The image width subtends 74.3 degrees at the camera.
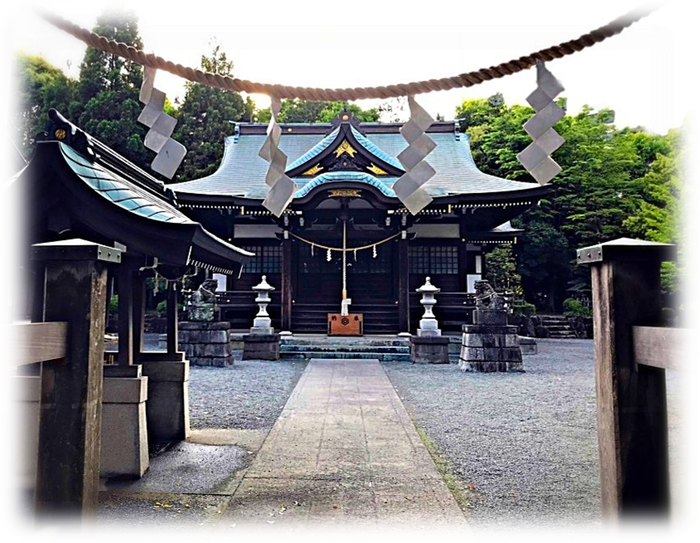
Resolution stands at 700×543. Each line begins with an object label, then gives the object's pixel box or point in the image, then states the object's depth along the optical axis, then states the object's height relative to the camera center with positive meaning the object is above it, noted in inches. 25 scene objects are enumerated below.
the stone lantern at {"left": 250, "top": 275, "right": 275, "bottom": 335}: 453.4 -10.4
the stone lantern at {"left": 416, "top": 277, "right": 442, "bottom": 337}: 445.4 -13.1
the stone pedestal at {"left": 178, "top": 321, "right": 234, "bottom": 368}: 394.3 -32.9
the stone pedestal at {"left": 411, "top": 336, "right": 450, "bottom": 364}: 419.5 -42.3
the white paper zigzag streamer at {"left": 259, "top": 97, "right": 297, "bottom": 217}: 80.6 +22.5
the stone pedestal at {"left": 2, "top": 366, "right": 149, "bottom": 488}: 137.3 -39.9
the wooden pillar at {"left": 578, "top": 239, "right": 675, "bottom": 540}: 62.1 -13.5
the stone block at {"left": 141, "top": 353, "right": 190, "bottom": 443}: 178.7 -36.6
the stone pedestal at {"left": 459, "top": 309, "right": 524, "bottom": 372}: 375.9 -34.5
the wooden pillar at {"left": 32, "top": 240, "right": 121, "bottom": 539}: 69.7 -18.3
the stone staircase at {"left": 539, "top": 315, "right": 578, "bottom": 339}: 670.5 -34.1
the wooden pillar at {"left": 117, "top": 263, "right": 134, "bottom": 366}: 144.3 -3.6
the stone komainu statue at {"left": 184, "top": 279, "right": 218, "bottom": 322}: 397.4 -2.1
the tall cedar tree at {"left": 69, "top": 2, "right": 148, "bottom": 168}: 837.2 +366.5
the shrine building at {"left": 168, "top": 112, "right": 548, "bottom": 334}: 501.7 +82.0
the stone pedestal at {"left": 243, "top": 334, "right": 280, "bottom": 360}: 433.1 -40.8
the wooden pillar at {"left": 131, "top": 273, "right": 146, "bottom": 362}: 161.3 -1.2
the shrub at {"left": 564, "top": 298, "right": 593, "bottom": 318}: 665.6 -7.6
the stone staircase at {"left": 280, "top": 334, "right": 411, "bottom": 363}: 442.0 -43.6
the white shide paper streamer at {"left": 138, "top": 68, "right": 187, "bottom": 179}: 79.9 +30.8
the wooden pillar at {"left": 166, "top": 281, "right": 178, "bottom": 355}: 190.6 -6.1
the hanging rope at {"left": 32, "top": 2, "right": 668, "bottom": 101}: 65.6 +36.4
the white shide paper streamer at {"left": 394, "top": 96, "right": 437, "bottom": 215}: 79.4 +24.8
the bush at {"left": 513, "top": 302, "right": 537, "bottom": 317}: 644.2 -7.6
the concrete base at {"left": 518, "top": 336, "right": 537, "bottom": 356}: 492.7 -44.2
